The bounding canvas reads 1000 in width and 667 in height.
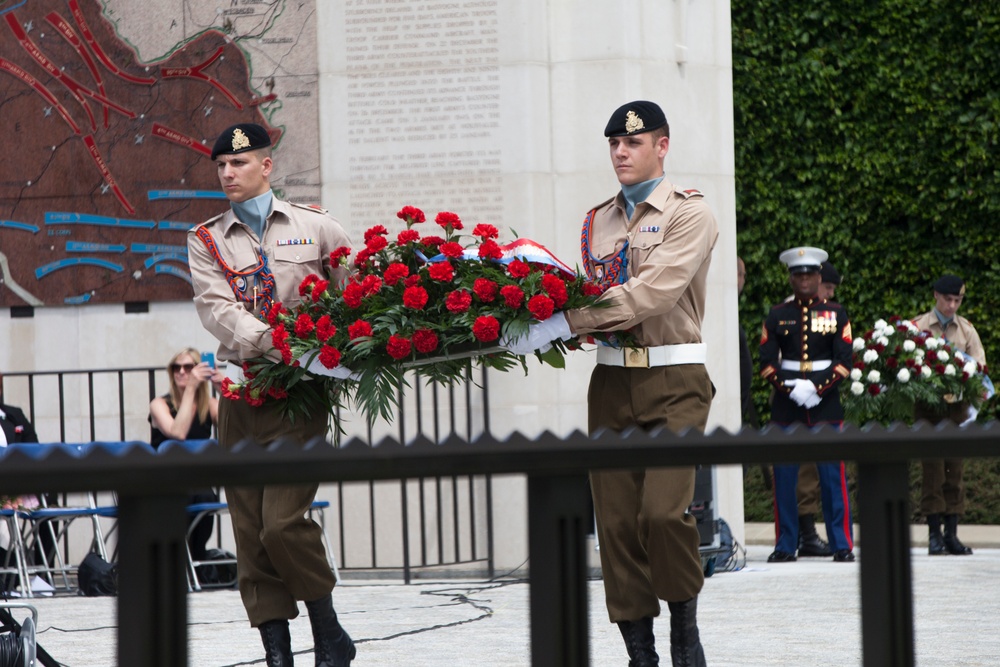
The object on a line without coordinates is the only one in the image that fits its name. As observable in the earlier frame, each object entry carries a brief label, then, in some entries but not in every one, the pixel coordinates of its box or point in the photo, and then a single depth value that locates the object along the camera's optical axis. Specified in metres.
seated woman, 18.87
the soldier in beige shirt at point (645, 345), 9.55
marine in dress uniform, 20.39
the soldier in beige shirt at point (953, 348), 18.72
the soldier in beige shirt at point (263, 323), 10.21
